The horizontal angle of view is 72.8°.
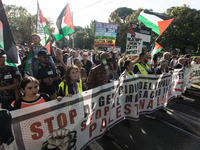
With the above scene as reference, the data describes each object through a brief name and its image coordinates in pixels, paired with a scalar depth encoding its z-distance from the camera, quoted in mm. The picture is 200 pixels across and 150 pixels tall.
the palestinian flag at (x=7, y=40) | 2072
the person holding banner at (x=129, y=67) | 3406
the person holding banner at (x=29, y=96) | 1853
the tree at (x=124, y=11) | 70962
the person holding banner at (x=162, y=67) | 4062
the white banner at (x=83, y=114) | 1699
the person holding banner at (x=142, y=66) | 3738
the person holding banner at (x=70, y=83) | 2476
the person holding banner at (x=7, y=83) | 2312
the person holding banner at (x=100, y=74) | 3080
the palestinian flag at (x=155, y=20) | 5141
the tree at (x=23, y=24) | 32688
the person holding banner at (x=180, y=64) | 5219
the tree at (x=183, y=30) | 23984
